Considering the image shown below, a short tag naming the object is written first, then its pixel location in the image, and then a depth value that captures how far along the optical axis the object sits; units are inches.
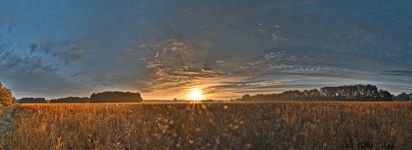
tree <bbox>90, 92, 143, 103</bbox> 3405.5
